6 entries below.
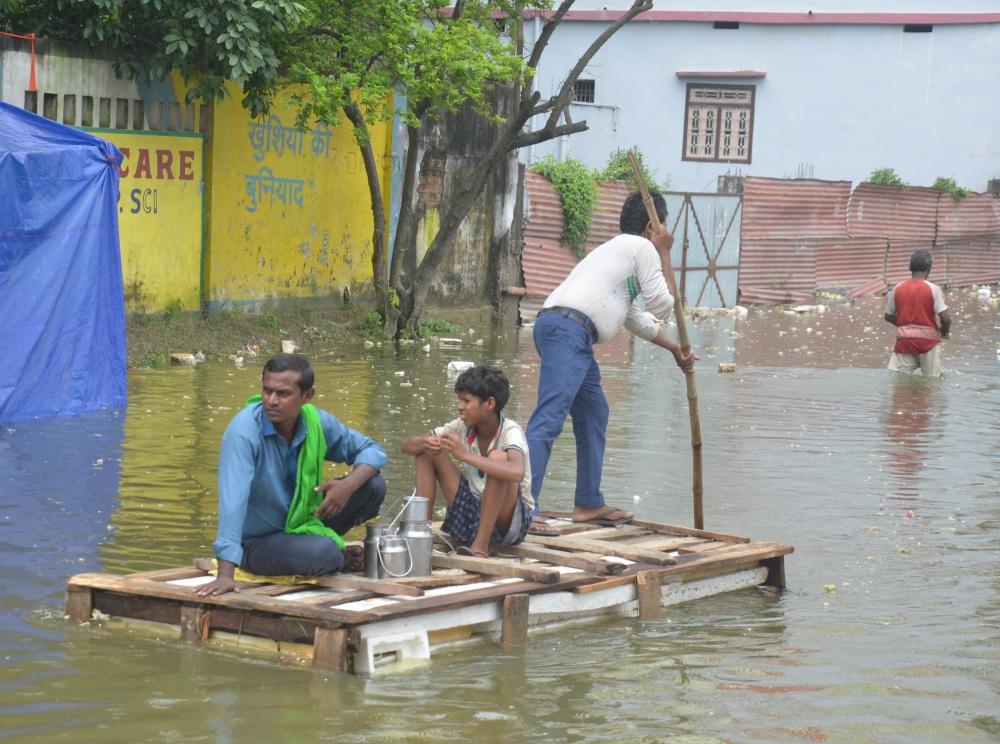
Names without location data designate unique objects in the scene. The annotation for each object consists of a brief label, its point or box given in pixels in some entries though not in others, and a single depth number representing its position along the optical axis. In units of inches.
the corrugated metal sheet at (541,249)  799.1
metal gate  914.7
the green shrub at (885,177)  1189.1
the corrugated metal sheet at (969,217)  1135.6
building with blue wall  1188.5
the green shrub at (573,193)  826.8
